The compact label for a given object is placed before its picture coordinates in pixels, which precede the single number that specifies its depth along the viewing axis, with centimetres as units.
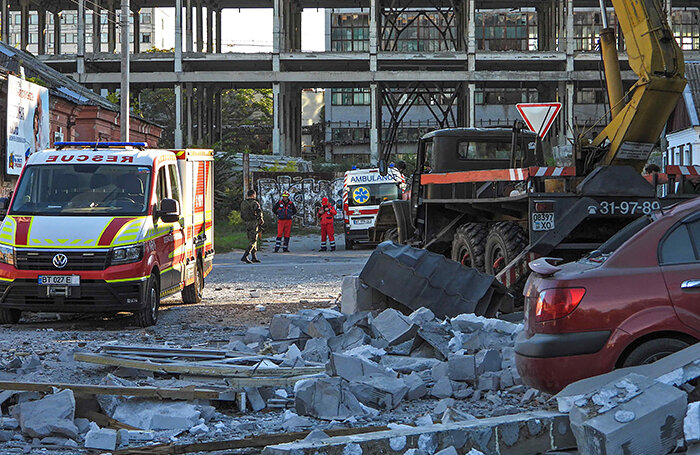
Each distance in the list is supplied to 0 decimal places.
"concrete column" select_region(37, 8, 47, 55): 7044
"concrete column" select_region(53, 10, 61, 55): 6894
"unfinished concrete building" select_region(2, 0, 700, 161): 6400
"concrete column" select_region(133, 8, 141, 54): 7164
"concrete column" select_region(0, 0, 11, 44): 6841
